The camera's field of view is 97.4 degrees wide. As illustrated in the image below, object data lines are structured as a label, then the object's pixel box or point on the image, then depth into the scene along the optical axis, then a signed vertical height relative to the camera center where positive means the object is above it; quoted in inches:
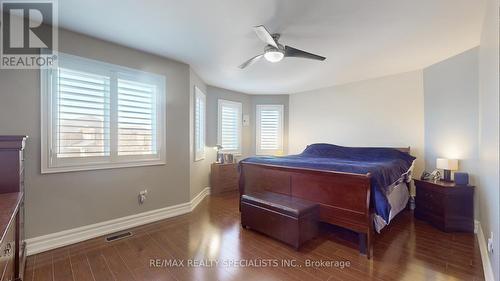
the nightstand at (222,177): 191.6 -33.8
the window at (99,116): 98.0 +11.4
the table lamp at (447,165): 121.6 -13.9
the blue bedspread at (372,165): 90.0 -12.5
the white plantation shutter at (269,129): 235.6 +11.4
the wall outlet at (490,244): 72.1 -34.4
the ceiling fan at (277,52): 96.2 +40.1
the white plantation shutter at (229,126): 212.3 +12.8
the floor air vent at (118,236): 105.6 -48.2
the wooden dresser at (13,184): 64.9 -14.9
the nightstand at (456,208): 113.9 -34.8
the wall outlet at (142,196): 124.1 -32.3
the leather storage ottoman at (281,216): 94.7 -35.7
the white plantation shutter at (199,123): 163.2 +12.7
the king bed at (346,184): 90.6 -22.1
